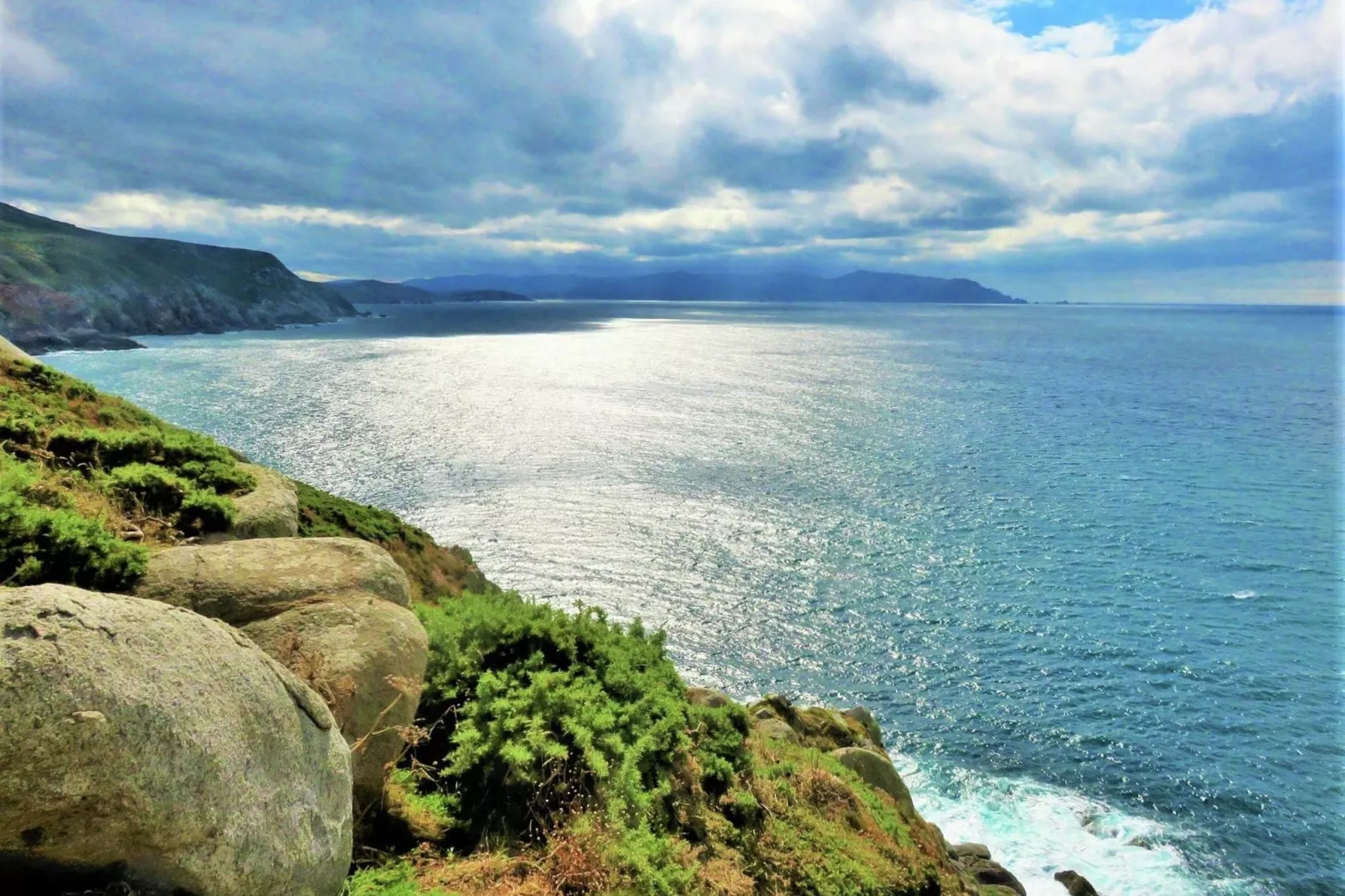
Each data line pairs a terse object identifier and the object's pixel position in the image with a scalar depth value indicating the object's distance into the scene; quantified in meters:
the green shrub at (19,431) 13.61
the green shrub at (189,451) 15.28
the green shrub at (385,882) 7.22
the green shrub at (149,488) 12.80
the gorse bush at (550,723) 9.08
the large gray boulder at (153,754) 4.61
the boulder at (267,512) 13.77
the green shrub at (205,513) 12.82
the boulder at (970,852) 22.19
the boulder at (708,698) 19.38
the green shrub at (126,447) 14.55
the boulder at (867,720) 26.34
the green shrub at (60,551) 7.95
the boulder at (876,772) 18.47
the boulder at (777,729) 19.69
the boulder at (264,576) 8.92
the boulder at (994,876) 21.12
